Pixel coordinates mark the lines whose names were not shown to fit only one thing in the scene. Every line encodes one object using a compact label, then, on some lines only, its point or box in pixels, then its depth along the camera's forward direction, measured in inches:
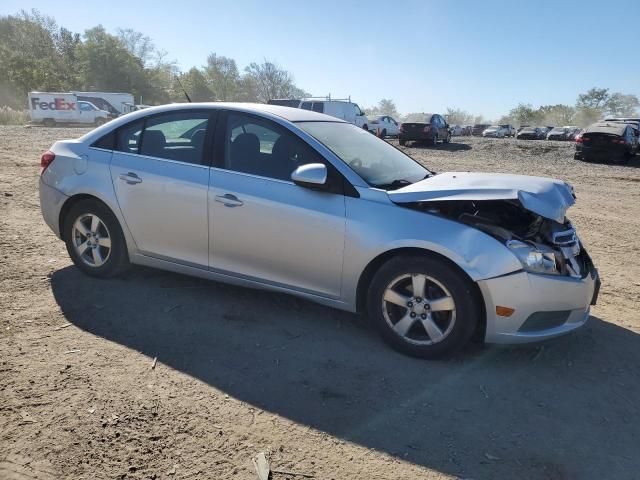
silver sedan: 133.0
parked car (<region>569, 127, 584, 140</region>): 1974.0
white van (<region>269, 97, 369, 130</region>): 1037.8
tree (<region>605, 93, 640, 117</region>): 3951.8
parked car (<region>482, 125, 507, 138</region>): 2154.3
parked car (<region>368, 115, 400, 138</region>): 1264.8
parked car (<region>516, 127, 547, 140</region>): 1904.5
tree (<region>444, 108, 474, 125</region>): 5744.1
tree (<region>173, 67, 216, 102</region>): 3223.4
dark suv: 980.6
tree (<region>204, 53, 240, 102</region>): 3697.3
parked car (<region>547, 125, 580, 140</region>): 1942.7
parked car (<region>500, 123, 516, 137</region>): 2225.8
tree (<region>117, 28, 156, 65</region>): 3191.7
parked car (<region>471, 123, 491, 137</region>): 2414.9
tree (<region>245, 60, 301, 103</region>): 3673.7
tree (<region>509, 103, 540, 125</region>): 3929.6
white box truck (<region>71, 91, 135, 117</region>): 1686.8
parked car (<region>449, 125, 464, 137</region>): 2199.6
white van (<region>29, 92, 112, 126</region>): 1449.3
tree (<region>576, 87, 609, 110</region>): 3944.4
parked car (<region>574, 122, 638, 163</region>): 714.2
